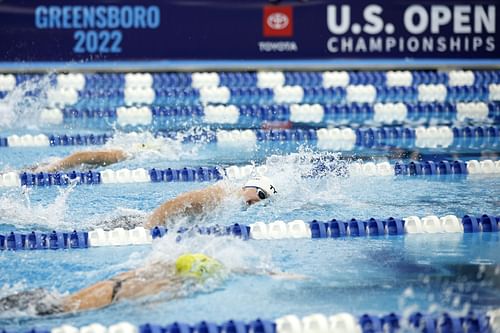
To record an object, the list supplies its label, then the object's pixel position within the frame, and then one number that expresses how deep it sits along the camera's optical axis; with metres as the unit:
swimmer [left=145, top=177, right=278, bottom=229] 9.82
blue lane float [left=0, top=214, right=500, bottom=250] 9.28
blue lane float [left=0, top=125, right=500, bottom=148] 14.45
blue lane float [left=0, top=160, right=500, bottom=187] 12.01
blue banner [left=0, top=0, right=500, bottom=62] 18.78
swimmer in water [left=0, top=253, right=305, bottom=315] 7.39
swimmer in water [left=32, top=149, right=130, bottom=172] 12.41
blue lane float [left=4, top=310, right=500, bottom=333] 6.75
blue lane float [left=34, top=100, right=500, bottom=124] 16.45
